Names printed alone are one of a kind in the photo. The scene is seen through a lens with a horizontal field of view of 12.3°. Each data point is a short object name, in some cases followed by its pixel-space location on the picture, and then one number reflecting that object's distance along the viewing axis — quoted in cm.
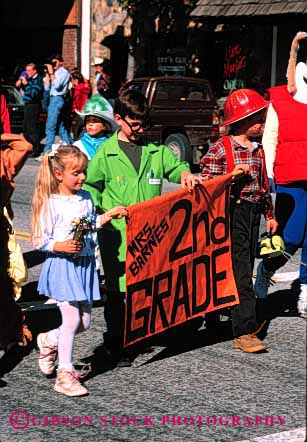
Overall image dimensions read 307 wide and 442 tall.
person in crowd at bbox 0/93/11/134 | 1165
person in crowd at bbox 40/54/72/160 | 2713
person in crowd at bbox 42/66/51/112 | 2928
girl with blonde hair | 787
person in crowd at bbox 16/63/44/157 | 2794
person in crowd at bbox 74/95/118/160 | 1000
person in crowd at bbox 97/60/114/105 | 3280
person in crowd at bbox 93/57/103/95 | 3473
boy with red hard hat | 918
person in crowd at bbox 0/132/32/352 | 750
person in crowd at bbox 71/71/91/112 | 2955
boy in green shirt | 859
